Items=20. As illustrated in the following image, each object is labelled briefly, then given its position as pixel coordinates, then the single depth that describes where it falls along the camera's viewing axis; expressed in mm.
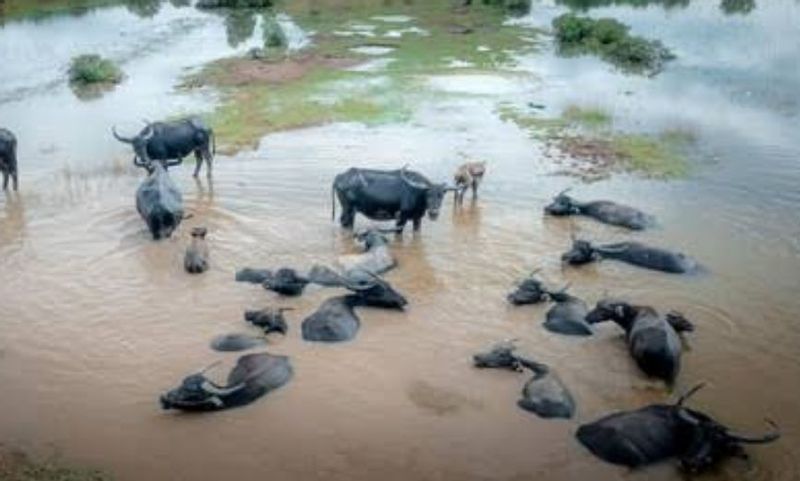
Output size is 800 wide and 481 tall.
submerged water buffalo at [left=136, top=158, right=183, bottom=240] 13602
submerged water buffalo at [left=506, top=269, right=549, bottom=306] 11422
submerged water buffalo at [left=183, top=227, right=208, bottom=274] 12508
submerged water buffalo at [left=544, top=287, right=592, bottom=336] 10859
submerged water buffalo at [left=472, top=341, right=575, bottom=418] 9172
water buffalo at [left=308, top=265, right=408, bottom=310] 11422
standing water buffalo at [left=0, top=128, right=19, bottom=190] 15586
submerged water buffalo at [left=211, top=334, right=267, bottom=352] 10445
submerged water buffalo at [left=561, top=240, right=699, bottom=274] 12463
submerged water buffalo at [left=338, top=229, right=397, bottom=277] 12403
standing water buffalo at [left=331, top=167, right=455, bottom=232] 13680
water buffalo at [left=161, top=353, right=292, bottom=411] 9109
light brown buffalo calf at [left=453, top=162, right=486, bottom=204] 14984
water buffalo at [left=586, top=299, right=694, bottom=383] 9805
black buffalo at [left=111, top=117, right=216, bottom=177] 16219
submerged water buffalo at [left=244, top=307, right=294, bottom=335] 10758
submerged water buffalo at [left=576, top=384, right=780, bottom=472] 8328
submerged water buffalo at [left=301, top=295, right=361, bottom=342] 10648
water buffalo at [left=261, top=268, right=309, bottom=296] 11711
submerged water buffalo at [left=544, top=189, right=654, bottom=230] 14070
